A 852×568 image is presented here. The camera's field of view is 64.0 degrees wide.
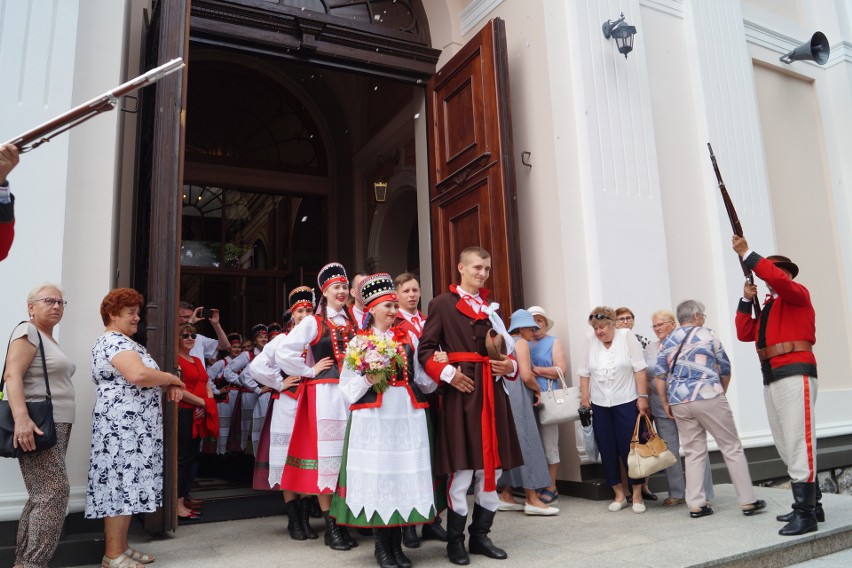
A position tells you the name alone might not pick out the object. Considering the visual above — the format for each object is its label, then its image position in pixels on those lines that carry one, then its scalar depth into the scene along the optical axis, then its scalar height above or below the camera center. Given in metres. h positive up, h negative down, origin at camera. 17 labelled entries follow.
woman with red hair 4.00 -0.12
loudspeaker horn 9.14 +4.47
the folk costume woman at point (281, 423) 4.95 -0.12
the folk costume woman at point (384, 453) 3.84 -0.29
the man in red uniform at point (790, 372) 4.66 +0.09
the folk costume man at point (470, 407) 4.01 -0.05
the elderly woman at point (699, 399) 5.23 -0.07
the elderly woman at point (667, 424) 5.86 -0.29
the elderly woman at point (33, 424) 3.72 -0.02
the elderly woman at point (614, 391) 5.78 +0.02
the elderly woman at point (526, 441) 5.57 -0.37
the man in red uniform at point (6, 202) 2.60 +0.85
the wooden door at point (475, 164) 7.01 +2.54
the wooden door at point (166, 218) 4.85 +1.45
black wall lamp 7.02 +3.68
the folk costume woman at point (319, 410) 4.63 -0.03
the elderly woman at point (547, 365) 6.07 +0.28
